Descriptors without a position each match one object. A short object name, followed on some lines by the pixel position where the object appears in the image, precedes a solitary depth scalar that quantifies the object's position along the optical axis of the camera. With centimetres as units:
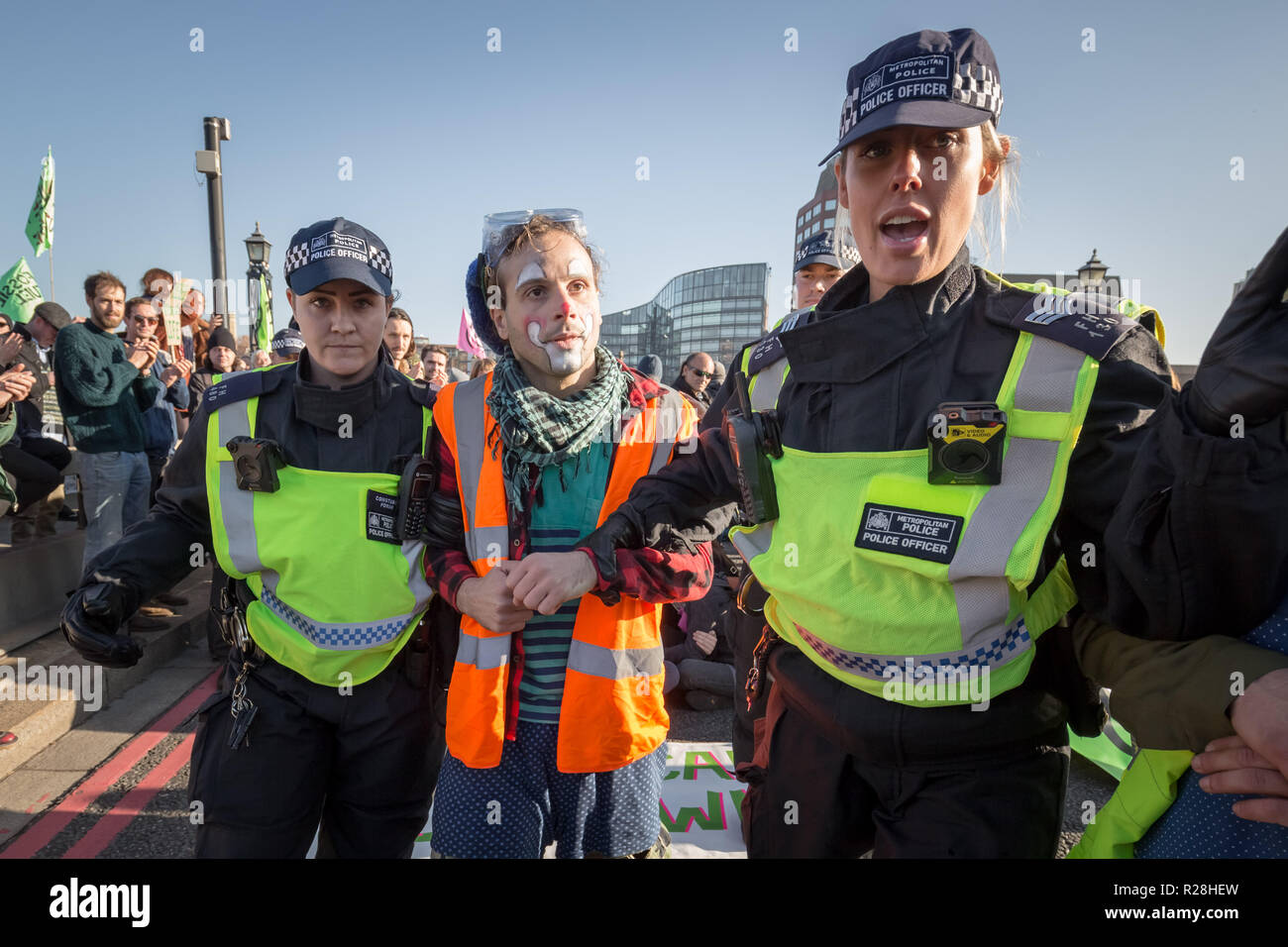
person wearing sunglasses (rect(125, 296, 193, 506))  534
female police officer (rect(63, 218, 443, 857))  181
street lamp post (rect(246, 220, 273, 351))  920
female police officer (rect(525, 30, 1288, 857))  113
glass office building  4325
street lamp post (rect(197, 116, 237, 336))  711
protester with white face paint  169
